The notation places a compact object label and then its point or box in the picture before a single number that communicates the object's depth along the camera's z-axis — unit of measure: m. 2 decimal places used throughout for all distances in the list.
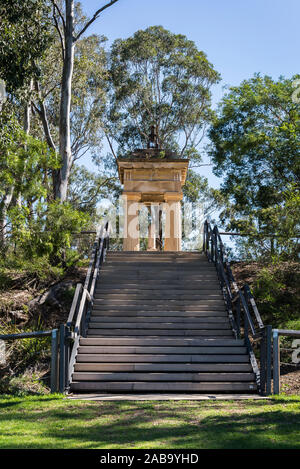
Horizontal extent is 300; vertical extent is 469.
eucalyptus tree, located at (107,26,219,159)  32.97
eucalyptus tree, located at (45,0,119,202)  17.94
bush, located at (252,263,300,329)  12.52
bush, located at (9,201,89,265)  13.77
